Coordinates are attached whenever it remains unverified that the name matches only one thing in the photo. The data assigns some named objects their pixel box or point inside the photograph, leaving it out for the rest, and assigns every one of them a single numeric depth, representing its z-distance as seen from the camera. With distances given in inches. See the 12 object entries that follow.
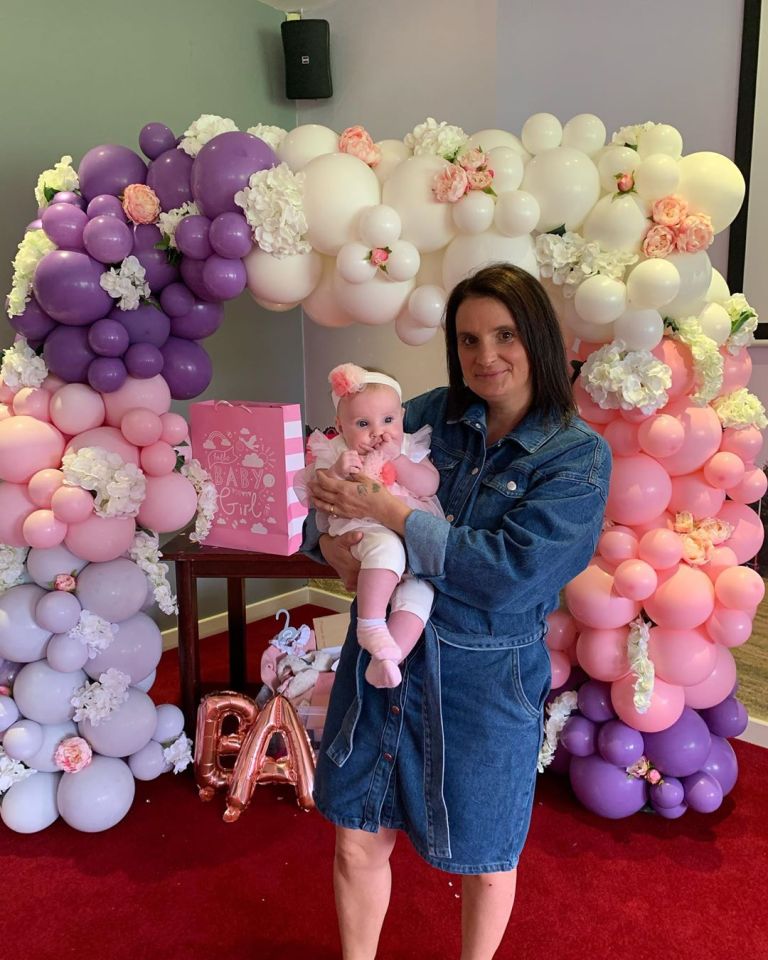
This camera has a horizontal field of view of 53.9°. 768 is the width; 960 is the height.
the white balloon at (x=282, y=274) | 77.6
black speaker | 134.0
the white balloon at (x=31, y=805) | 84.8
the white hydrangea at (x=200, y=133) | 79.0
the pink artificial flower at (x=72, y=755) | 84.4
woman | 47.3
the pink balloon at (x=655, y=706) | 82.7
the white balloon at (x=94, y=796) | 84.4
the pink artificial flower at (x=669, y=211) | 71.9
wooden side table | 96.7
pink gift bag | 95.0
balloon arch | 73.9
